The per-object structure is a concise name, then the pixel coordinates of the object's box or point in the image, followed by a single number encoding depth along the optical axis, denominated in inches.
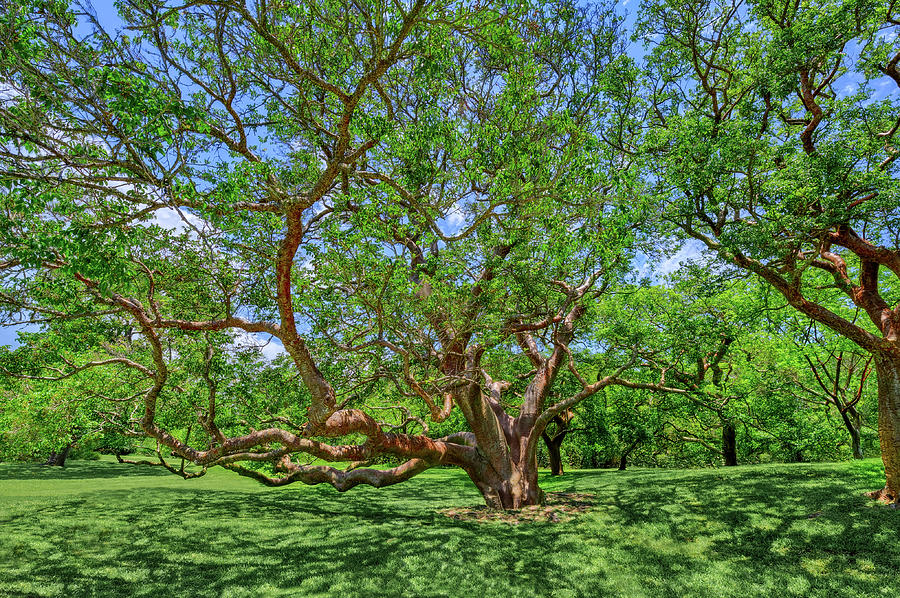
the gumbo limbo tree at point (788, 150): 271.0
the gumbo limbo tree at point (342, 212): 175.5
